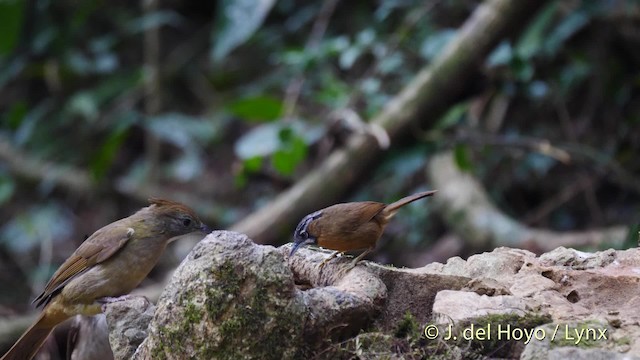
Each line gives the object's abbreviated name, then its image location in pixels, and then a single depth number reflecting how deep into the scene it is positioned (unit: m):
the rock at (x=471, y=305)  4.71
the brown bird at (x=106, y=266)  7.26
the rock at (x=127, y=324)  5.37
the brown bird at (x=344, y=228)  6.82
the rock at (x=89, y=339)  6.69
